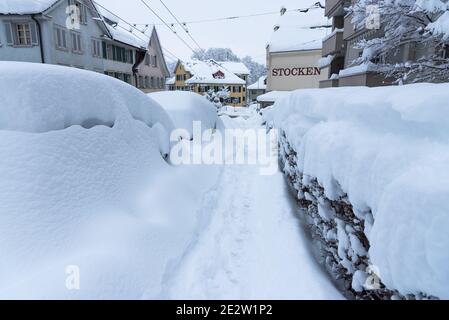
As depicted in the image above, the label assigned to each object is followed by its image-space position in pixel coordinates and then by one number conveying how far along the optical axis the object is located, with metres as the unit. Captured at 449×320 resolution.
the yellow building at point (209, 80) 47.66
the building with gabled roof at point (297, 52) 28.34
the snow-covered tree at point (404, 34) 6.96
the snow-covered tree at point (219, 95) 30.52
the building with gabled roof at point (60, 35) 15.89
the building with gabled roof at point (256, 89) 59.59
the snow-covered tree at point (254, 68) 84.43
